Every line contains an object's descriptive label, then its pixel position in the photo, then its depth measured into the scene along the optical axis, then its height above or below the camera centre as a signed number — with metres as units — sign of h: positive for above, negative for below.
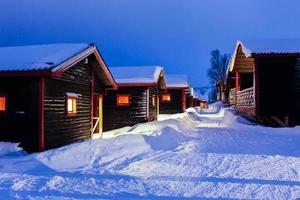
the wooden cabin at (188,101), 61.65 +1.19
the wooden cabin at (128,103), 23.28 +0.26
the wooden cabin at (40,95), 12.09 +0.43
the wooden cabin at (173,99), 37.97 +0.88
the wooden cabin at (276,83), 19.75 +1.40
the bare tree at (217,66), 77.88 +9.56
